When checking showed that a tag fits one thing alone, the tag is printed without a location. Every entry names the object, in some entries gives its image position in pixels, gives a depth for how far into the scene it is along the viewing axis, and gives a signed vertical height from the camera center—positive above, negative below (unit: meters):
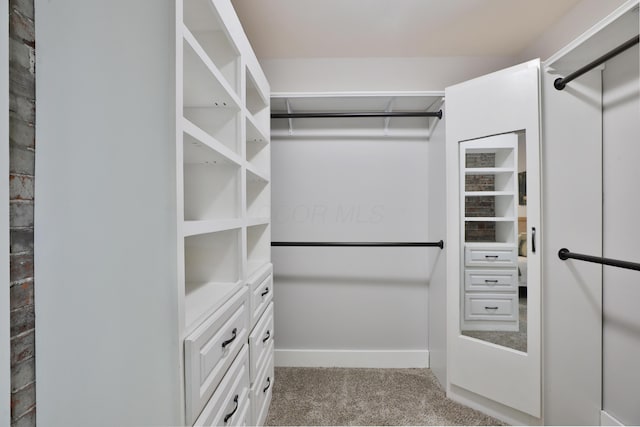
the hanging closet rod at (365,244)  1.99 -0.22
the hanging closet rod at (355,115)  1.98 +0.71
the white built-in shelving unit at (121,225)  0.71 -0.03
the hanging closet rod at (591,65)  1.12 +0.69
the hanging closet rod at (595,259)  1.15 -0.22
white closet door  1.58 -0.27
